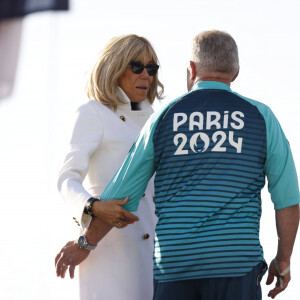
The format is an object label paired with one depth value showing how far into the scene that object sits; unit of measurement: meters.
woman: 9.53
